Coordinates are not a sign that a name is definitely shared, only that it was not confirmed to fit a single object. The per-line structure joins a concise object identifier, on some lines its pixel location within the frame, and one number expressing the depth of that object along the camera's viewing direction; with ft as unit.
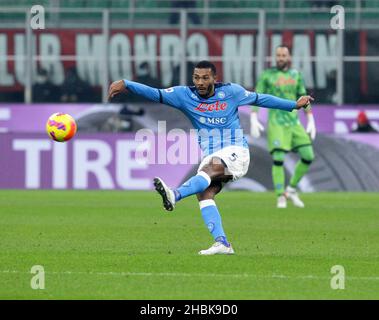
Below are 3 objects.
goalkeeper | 59.72
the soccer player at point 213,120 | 36.78
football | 43.29
